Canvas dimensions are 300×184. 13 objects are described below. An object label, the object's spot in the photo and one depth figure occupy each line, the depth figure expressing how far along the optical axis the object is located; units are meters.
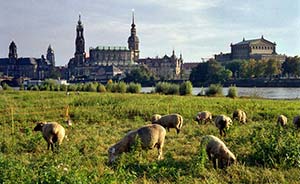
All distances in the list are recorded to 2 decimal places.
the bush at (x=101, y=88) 53.59
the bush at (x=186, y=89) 49.13
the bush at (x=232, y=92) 43.84
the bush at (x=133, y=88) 53.19
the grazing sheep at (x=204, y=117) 19.18
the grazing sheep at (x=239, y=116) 18.85
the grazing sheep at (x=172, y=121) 16.09
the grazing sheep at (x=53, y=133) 12.66
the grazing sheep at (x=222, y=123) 14.73
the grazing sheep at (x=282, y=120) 17.21
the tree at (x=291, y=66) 101.89
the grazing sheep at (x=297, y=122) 15.89
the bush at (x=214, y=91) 46.28
